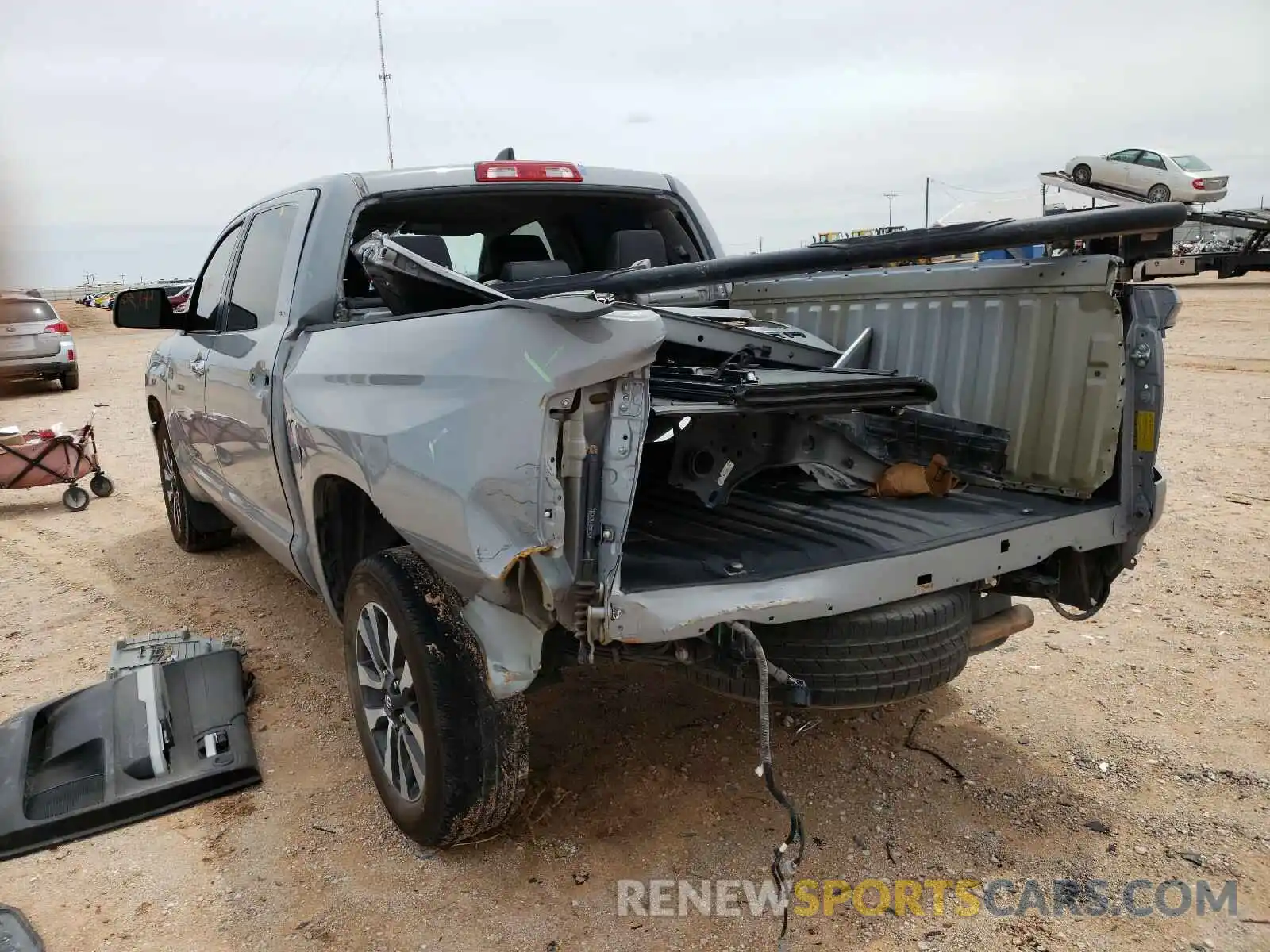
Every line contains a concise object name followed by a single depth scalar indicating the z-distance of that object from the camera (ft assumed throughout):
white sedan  70.03
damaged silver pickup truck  7.45
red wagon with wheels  22.76
